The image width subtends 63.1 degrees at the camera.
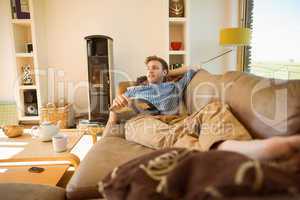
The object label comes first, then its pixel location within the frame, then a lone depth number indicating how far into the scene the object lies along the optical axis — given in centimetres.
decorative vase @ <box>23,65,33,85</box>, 327
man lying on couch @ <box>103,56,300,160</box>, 68
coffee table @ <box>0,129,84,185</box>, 142
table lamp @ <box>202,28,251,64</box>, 263
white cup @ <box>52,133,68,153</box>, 154
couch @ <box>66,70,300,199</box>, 101
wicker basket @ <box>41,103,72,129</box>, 314
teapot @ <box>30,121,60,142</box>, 174
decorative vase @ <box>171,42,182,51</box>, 321
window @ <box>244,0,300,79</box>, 242
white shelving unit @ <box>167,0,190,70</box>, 308
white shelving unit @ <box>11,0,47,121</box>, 308
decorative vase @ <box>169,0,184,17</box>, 312
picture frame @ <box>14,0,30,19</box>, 303
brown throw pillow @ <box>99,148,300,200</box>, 48
